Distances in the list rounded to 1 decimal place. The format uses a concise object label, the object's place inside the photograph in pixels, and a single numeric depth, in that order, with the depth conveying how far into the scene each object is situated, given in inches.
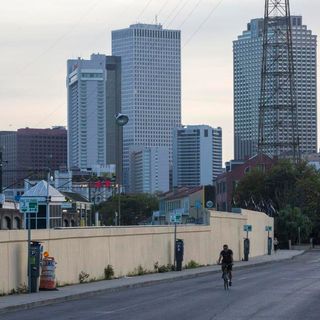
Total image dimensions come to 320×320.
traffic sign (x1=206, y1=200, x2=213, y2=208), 3255.4
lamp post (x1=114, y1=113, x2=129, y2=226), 2709.2
